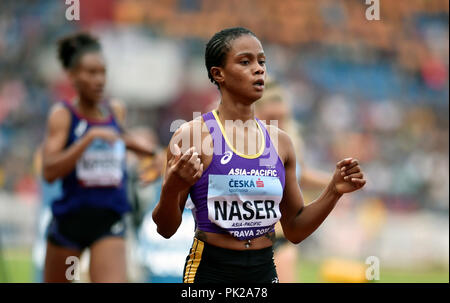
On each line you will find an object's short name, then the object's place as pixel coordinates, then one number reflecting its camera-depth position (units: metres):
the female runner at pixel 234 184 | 7.42
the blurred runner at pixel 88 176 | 11.40
